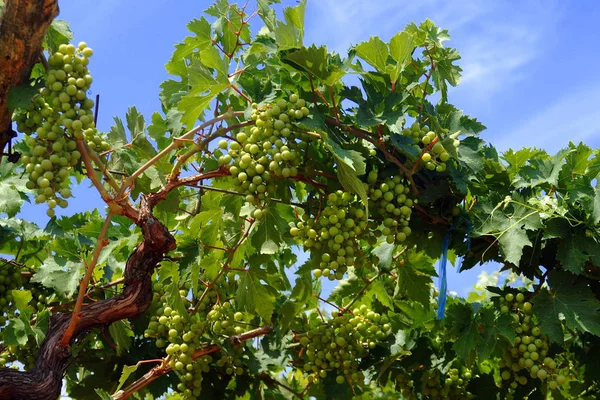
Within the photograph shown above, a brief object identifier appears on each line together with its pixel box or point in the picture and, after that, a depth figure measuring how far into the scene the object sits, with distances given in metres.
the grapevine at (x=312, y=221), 3.08
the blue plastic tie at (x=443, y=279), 3.50
